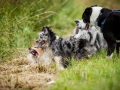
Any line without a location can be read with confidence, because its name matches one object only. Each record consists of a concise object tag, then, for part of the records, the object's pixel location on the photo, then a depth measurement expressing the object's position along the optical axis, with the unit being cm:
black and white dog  1579
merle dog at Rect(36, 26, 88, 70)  1620
